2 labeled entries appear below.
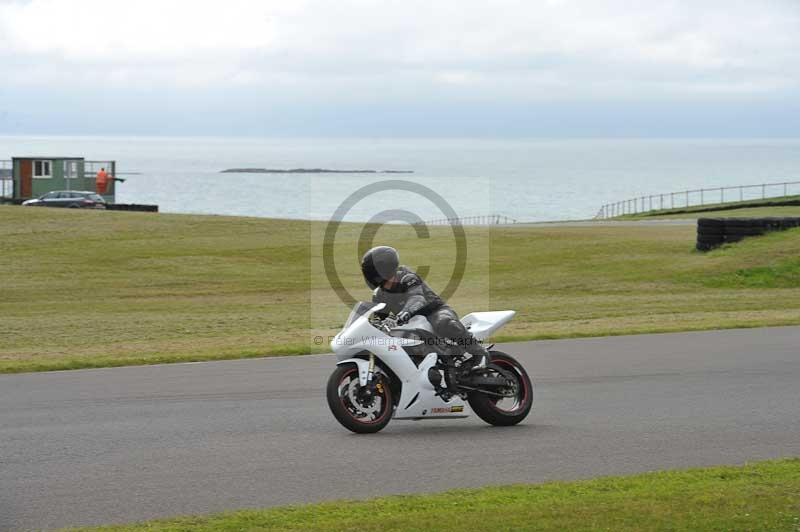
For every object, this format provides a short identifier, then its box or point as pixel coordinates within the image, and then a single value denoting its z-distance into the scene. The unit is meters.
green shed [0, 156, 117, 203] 79.69
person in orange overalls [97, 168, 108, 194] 82.00
